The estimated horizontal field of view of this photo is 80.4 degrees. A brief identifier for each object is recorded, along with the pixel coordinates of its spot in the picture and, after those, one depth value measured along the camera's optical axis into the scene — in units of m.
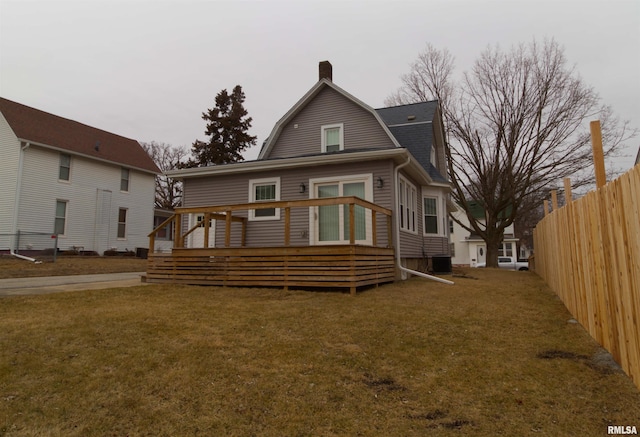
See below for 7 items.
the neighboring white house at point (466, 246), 34.44
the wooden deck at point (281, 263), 7.17
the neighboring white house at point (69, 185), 17.19
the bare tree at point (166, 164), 37.16
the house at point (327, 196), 7.78
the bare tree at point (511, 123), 19.05
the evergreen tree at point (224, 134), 30.98
